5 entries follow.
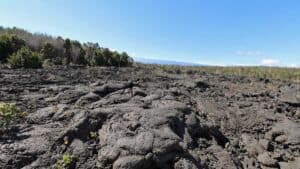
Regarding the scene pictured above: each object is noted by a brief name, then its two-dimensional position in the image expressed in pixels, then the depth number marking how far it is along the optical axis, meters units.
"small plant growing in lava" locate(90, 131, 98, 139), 2.17
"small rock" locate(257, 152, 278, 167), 2.53
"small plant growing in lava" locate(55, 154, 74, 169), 1.90
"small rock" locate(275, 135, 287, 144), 2.90
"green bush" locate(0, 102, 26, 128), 2.22
